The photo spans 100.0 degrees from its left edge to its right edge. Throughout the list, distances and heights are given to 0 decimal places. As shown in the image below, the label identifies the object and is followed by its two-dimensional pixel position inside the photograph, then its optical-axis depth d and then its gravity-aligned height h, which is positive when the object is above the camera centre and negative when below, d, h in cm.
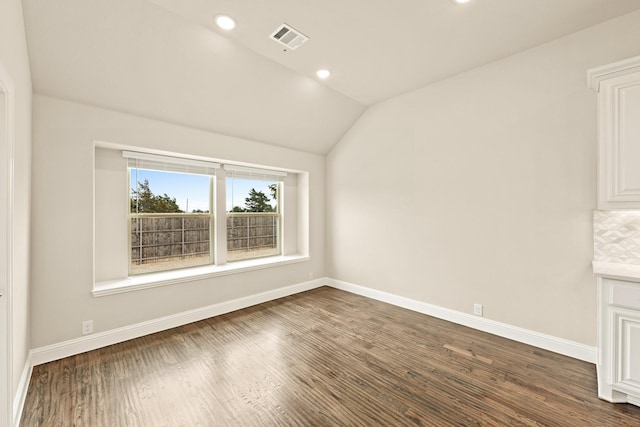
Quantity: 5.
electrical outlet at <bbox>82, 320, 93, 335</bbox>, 266 -113
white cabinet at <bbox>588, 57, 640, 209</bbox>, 197 +60
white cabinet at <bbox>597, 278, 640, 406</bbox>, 185 -91
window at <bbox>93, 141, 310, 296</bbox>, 306 -7
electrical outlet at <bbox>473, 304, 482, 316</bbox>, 315 -114
